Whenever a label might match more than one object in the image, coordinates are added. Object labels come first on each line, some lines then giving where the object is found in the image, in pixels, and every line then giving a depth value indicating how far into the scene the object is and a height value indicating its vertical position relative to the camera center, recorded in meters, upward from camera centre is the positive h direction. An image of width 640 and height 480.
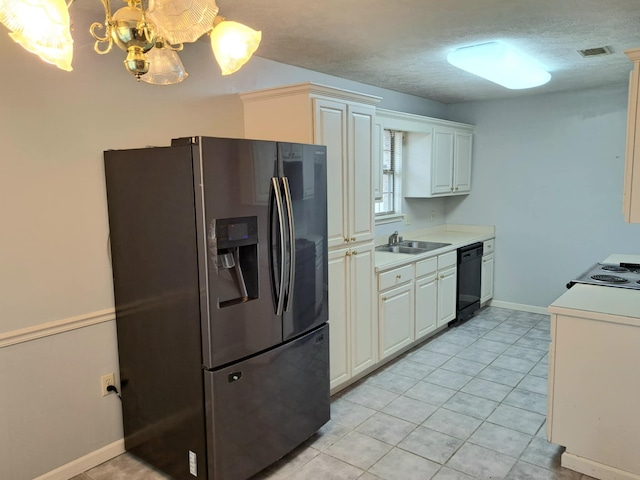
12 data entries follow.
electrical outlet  2.51 -1.02
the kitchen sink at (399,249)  4.35 -0.56
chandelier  1.03 +0.43
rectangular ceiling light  3.03 +0.87
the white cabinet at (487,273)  5.16 -0.95
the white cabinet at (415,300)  3.62 -0.95
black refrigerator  2.06 -0.51
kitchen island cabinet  2.22 -0.99
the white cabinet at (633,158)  2.27 +0.14
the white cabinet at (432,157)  4.68 +0.35
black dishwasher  4.68 -0.95
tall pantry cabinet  2.85 +0.07
